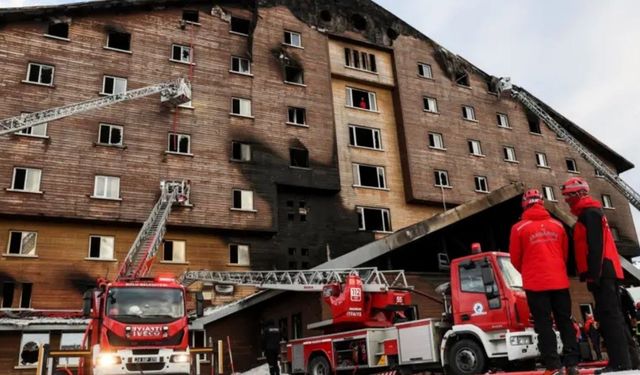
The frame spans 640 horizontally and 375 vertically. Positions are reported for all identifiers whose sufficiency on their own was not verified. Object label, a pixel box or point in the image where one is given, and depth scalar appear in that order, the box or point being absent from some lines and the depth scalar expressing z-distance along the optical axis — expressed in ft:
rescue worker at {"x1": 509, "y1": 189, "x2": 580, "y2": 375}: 22.57
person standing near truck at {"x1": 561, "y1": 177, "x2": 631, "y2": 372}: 21.22
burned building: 84.17
